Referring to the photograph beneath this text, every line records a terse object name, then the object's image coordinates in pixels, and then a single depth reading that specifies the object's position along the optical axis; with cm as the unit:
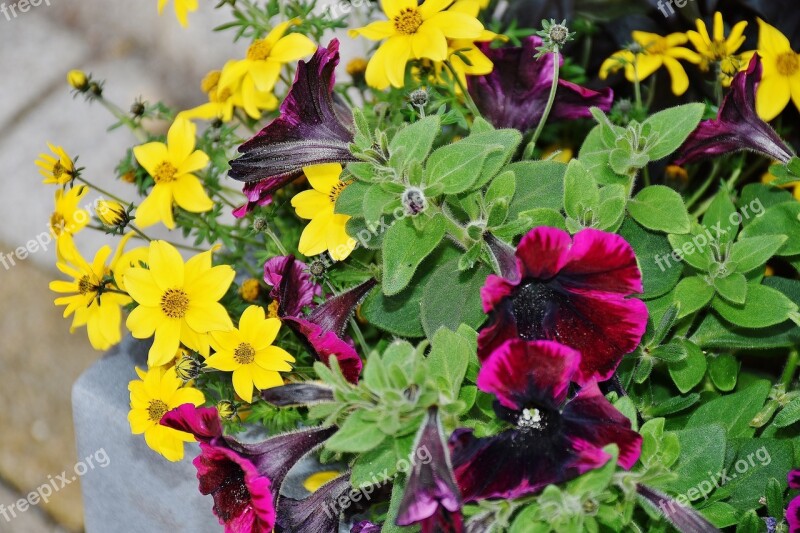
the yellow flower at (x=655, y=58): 93
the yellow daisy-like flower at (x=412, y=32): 84
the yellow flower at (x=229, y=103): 91
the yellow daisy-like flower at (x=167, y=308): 83
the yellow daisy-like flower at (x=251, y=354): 81
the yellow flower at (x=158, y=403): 83
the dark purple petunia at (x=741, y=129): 83
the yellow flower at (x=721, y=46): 90
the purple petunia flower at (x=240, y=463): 76
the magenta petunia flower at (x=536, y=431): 73
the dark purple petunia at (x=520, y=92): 89
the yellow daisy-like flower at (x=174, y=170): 87
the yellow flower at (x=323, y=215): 83
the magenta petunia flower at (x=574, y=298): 73
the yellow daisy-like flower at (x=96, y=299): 86
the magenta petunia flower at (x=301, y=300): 83
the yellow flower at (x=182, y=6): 89
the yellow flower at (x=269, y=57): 88
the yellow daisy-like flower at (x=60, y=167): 88
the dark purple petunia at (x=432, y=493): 71
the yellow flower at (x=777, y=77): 88
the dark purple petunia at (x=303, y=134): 80
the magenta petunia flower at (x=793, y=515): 75
